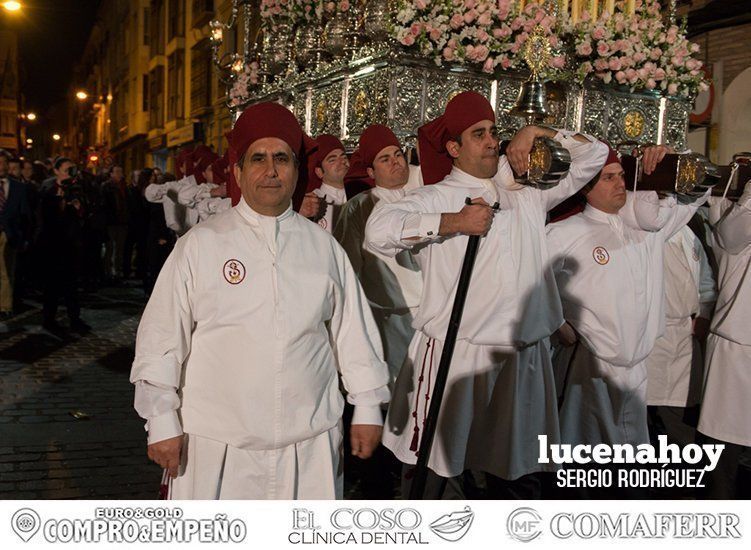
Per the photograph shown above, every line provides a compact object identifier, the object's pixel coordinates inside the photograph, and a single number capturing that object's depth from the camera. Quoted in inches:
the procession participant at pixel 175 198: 463.4
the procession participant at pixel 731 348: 191.0
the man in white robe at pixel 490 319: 152.9
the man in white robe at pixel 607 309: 171.0
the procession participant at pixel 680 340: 221.1
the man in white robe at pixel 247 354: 115.6
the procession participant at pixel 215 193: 282.4
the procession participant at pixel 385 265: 222.7
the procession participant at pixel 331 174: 248.2
